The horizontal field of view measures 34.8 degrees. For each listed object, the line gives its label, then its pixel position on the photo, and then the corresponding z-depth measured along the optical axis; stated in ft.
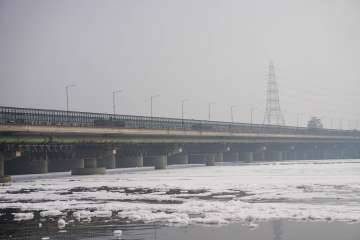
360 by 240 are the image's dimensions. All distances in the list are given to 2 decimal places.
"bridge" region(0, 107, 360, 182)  232.94
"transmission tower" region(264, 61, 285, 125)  556.92
